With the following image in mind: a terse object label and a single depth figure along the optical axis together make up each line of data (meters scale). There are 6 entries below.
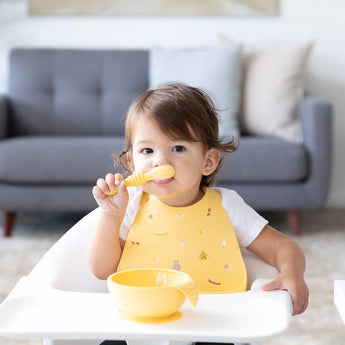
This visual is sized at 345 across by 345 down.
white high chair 1.15
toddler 1.49
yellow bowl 1.18
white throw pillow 3.58
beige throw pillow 3.60
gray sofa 3.22
